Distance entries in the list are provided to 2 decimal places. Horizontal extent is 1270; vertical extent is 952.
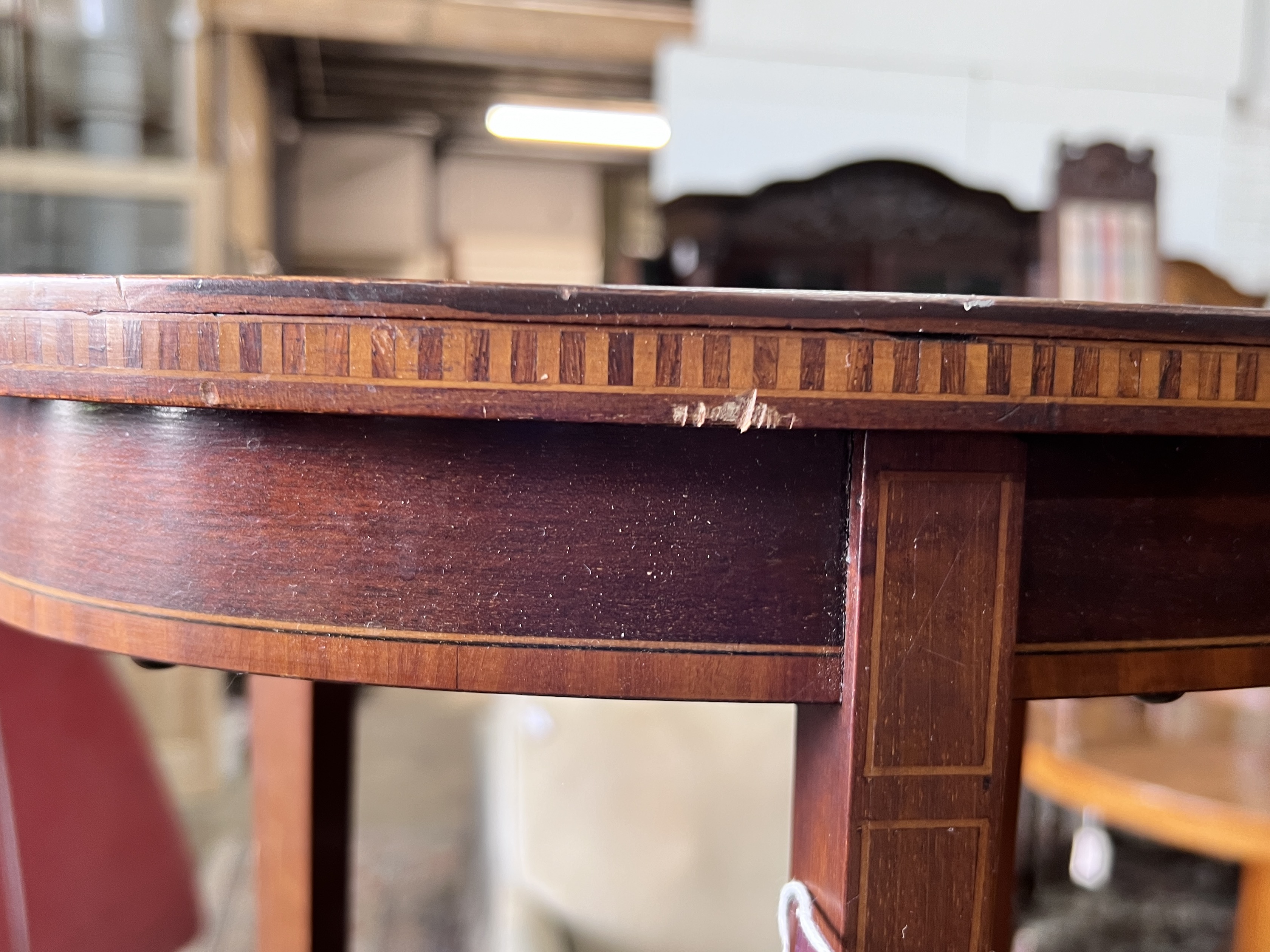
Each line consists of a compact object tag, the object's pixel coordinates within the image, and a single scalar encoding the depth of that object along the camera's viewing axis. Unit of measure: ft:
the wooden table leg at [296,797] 1.92
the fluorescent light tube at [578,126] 15.01
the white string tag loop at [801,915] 0.82
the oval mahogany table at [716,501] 0.71
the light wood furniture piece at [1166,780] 3.00
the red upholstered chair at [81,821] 2.14
